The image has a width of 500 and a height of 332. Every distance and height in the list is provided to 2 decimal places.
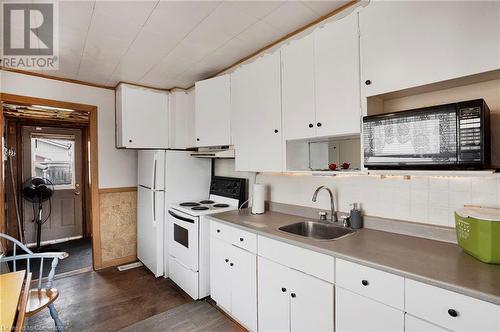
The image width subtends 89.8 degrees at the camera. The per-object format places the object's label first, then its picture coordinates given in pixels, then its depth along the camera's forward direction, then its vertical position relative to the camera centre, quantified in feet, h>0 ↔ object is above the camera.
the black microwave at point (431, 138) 3.79 +0.43
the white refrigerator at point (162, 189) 9.87 -0.97
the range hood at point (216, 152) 8.56 +0.47
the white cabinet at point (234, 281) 6.42 -3.23
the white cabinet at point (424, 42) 3.83 +2.08
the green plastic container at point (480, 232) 3.69 -1.09
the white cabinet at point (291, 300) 4.84 -2.90
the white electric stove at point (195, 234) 8.19 -2.37
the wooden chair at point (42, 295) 5.54 -3.07
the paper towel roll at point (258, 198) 8.03 -1.08
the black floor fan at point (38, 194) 13.11 -1.42
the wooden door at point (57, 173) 14.20 -0.38
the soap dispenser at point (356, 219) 6.05 -1.34
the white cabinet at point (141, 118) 10.70 +2.11
